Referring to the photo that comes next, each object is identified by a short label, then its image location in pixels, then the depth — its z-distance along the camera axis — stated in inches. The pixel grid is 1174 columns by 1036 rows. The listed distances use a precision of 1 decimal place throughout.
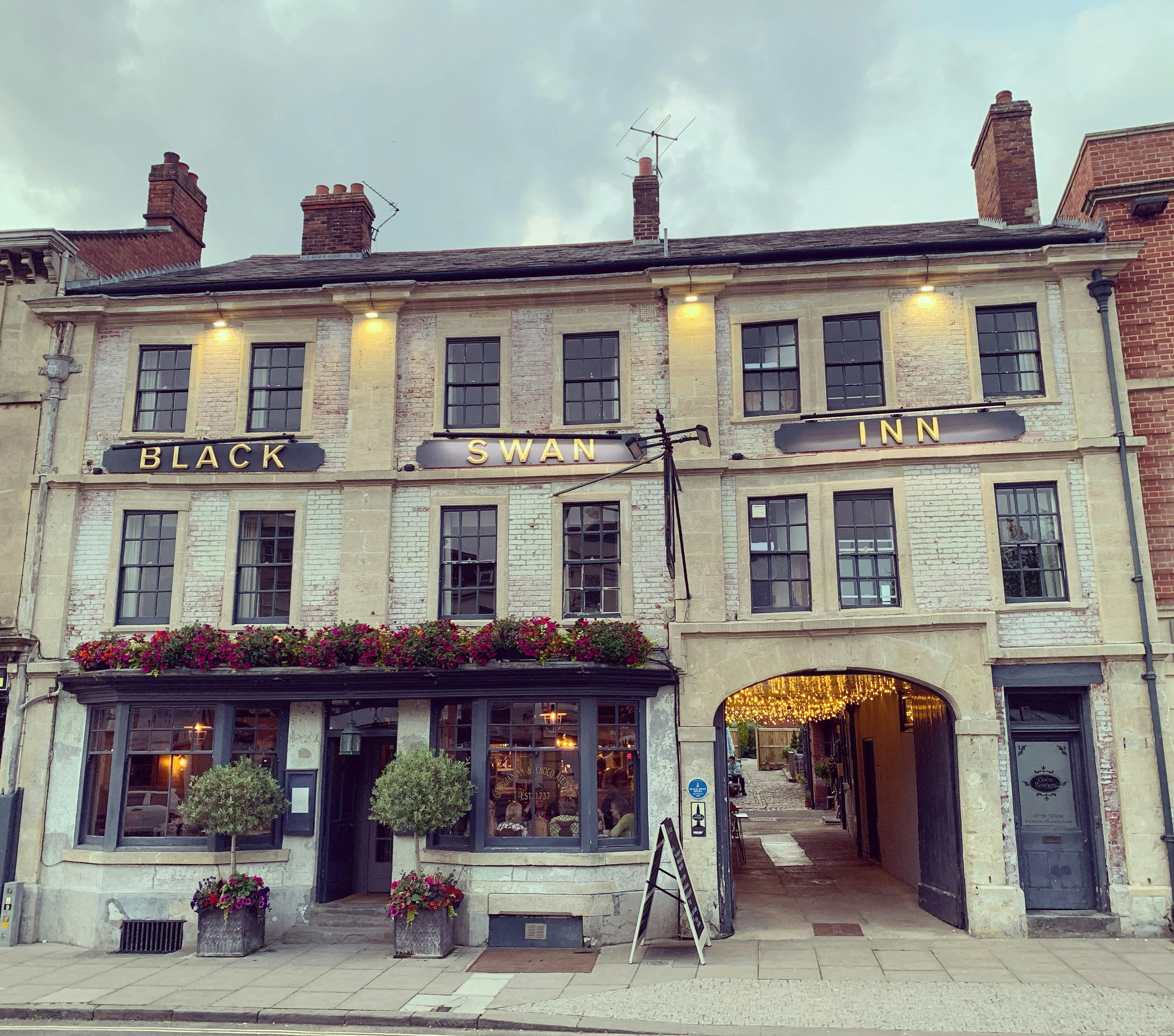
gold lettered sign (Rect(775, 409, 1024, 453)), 560.7
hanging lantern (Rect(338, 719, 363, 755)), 534.9
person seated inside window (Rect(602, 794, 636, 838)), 534.0
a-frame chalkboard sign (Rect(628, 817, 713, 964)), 466.0
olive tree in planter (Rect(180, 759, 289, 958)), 500.7
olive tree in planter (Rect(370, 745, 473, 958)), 490.6
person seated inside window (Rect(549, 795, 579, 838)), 534.3
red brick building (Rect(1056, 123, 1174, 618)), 564.1
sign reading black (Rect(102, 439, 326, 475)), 599.5
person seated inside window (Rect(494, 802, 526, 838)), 535.8
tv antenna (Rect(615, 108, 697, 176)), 759.1
